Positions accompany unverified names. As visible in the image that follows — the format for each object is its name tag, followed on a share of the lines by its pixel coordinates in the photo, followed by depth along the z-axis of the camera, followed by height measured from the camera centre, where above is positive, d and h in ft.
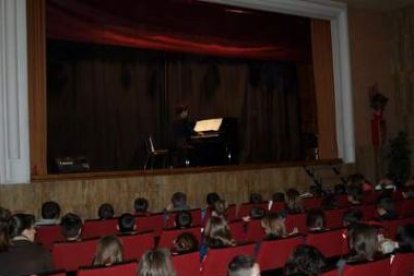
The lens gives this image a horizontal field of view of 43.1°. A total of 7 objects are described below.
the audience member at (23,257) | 12.16 -1.92
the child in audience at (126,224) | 16.74 -1.65
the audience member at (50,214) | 20.54 -1.51
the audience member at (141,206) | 23.12 -1.52
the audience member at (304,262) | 10.13 -1.90
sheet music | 38.93 +3.28
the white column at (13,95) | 25.59 +4.04
